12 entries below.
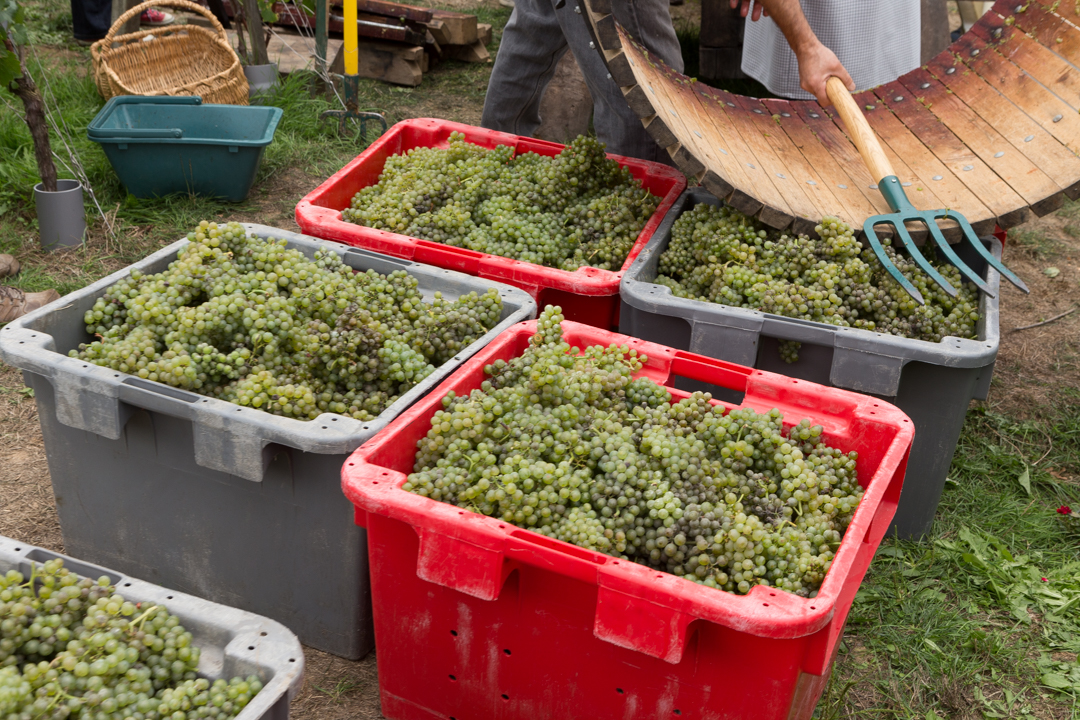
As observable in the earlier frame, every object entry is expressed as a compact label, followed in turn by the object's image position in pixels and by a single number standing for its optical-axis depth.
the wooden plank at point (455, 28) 5.60
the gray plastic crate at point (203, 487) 1.71
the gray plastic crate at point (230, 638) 1.25
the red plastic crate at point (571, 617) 1.38
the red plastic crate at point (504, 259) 2.34
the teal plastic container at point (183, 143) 3.59
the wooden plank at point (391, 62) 5.35
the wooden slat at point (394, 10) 5.36
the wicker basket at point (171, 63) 4.30
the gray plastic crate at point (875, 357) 2.03
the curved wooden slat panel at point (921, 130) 2.31
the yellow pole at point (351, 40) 4.00
